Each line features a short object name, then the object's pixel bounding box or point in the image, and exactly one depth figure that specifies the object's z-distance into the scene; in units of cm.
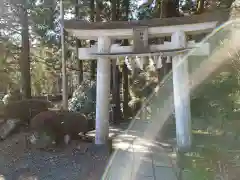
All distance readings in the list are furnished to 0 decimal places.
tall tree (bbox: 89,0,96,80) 1156
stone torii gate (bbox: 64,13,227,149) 549
